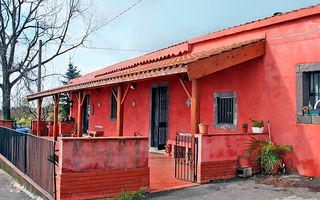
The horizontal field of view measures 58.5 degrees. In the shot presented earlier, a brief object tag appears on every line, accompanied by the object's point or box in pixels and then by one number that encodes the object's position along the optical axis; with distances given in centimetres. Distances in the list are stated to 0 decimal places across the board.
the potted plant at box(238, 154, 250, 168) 618
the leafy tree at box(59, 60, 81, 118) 2948
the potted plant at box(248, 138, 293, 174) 630
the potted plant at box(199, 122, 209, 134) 580
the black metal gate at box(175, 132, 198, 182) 579
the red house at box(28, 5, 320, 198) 598
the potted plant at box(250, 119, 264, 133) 663
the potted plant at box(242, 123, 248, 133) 684
